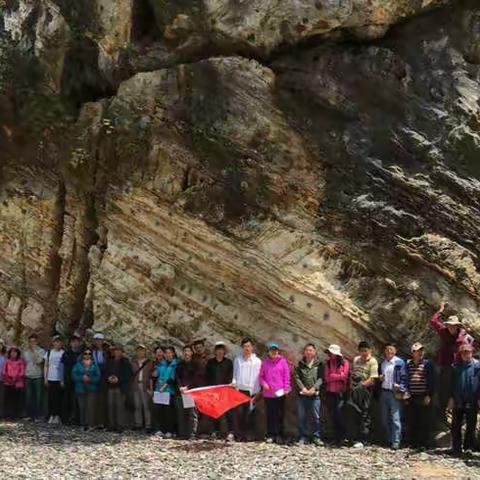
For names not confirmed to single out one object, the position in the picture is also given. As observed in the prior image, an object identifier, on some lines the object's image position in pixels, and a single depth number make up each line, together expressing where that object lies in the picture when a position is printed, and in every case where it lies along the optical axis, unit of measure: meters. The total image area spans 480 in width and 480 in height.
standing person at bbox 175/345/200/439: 14.33
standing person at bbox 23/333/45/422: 16.36
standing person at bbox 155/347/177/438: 14.42
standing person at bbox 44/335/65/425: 15.80
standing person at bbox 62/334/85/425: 15.72
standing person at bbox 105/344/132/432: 15.09
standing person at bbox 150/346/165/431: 14.69
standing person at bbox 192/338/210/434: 14.39
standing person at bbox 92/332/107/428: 15.27
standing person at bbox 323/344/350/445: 13.62
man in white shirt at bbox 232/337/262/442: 14.03
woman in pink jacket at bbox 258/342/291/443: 13.78
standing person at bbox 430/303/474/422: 12.97
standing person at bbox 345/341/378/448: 13.56
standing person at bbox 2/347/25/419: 16.23
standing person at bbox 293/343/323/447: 13.66
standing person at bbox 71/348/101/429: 15.20
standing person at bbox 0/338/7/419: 16.59
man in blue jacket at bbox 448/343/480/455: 12.13
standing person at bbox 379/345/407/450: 13.22
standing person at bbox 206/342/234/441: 14.30
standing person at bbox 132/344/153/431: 15.01
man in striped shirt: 13.01
